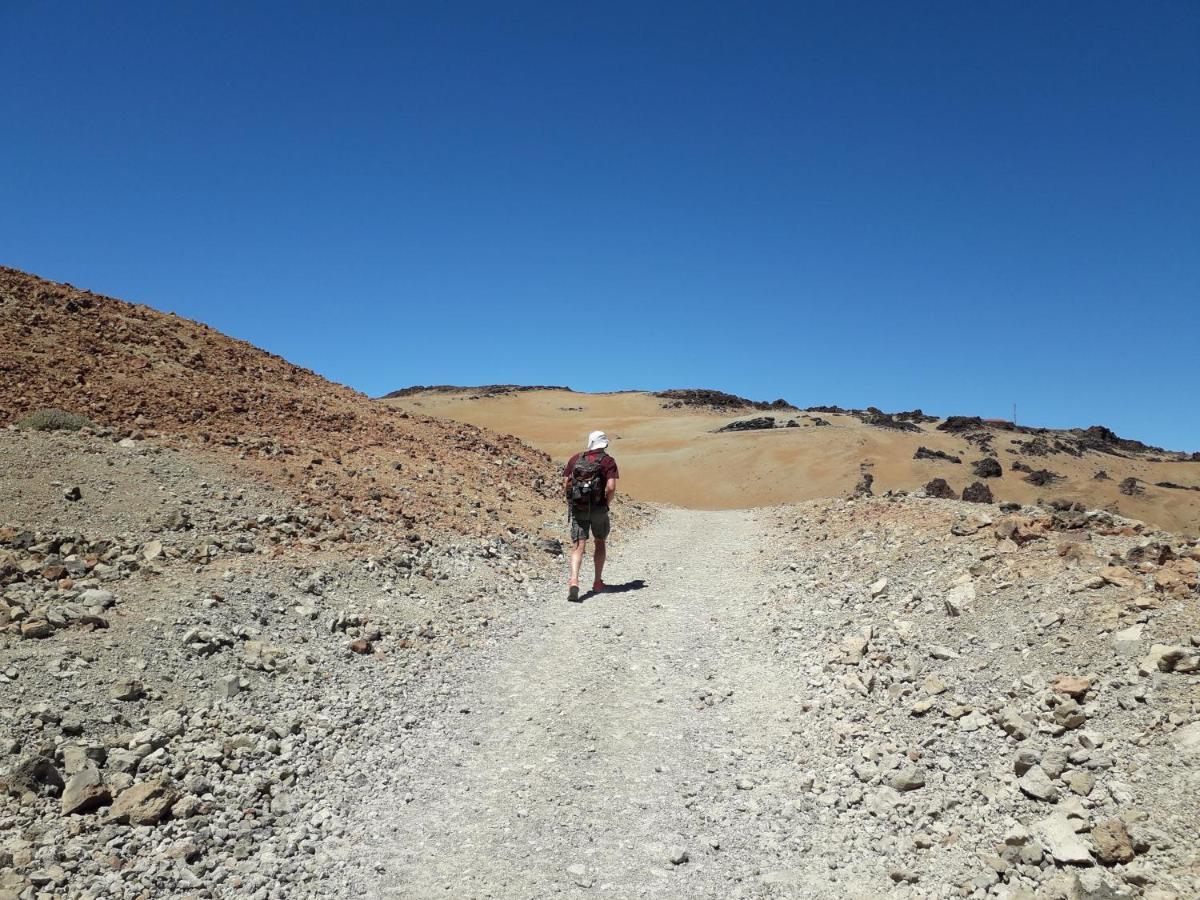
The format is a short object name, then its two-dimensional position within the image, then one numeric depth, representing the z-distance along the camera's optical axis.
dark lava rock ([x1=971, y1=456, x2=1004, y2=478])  33.28
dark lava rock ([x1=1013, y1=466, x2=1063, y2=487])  32.31
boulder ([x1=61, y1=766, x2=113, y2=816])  4.94
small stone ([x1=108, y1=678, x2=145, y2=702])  6.06
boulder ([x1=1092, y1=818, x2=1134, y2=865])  4.00
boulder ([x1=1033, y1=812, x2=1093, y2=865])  4.10
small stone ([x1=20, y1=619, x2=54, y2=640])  6.57
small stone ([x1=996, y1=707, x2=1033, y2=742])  5.38
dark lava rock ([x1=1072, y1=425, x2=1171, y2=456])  49.79
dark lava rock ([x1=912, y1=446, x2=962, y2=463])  36.41
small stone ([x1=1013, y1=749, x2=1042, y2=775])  4.98
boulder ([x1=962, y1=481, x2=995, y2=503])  24.38
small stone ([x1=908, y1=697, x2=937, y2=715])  6.23
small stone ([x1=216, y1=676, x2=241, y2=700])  6.62
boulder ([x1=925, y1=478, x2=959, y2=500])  24.68
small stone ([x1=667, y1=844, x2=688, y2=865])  4.83
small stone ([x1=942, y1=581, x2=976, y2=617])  7.90
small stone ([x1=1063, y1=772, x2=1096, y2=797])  4.56
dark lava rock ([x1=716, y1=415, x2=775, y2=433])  50.73
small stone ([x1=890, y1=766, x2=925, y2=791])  5.34
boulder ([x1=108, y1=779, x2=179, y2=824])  4.95
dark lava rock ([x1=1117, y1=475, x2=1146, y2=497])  31.11
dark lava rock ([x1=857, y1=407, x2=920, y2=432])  47.75
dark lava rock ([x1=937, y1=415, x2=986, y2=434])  50.38
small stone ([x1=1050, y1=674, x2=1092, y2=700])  5.45
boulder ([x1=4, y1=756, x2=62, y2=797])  4.91
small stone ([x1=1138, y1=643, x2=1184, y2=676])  5.28
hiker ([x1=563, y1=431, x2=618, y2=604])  11.41
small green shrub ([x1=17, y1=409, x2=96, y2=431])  11.56
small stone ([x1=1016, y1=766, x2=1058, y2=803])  4.65
